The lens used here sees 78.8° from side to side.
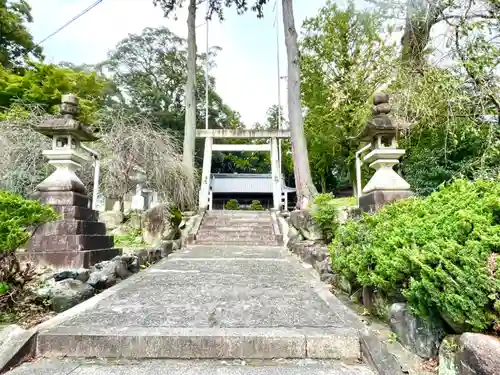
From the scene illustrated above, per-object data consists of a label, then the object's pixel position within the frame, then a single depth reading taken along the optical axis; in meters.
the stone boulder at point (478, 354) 1.13
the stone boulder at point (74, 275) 2.97
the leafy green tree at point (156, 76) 19.44
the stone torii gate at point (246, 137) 13.05
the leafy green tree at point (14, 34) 12.27
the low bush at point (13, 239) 2.21
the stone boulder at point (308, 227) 5.96
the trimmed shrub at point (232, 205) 19.63
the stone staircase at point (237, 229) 8.78
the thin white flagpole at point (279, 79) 15.00
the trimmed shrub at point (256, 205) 19.45
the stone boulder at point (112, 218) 7.51
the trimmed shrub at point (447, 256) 1.26
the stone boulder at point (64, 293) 2.45
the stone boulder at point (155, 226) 6.66
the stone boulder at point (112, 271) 3.22
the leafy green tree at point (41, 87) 10.45
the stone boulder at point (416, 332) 1.56
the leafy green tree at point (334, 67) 11.09
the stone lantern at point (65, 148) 4.05
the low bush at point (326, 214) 5.55
